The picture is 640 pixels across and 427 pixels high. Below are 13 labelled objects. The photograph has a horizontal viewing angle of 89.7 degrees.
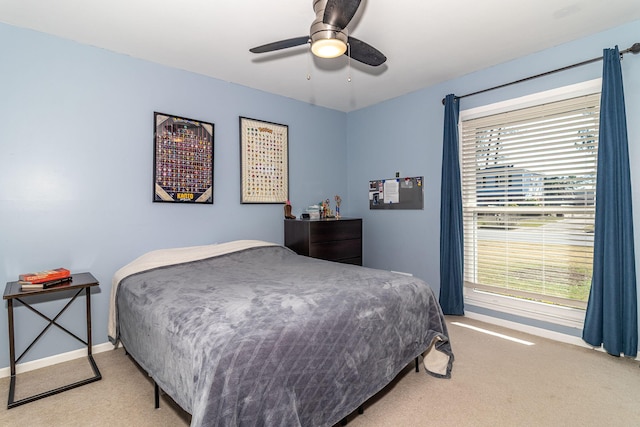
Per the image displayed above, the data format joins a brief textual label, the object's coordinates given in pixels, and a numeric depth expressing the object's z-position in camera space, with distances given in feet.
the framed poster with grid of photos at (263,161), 11.84
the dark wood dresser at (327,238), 12.04
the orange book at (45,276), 6.97
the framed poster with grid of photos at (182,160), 9.87
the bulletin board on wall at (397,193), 12.66
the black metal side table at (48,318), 6.63
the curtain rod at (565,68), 7.85
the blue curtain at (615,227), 7.79
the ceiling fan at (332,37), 5.50
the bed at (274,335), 4.28
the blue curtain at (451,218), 11.02
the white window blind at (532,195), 8.96
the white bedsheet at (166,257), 8.44
